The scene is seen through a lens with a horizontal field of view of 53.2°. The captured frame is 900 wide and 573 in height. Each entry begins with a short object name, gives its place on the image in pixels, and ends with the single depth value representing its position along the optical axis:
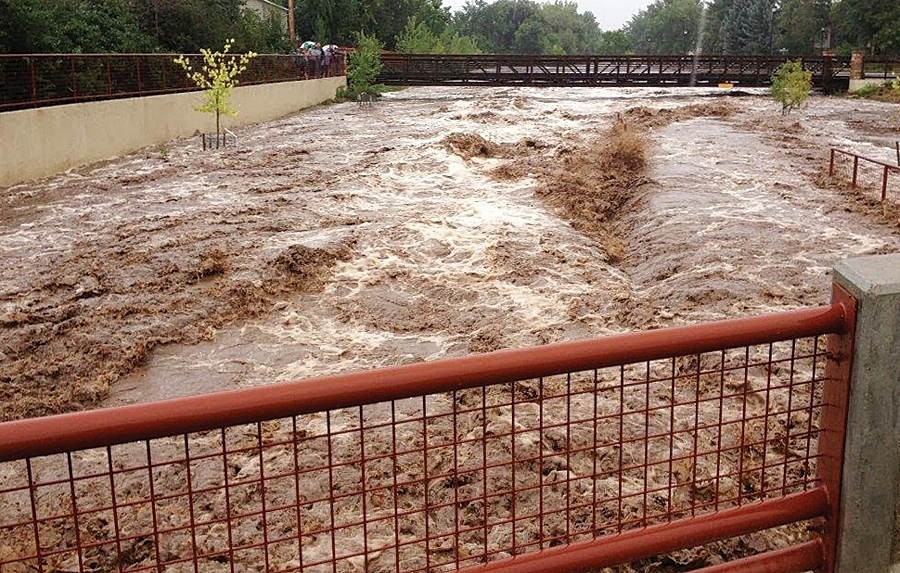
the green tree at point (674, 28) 123.00
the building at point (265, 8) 48.00
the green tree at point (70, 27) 19.09
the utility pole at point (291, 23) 46.52
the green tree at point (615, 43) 120.88
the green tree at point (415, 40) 54.97
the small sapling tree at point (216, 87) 21.70
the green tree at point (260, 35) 35.81
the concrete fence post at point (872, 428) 2.83
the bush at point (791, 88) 30.33
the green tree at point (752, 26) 89.62
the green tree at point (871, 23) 62.12
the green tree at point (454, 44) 62.84
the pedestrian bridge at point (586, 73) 43.00
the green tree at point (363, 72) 38.16
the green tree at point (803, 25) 79.69
